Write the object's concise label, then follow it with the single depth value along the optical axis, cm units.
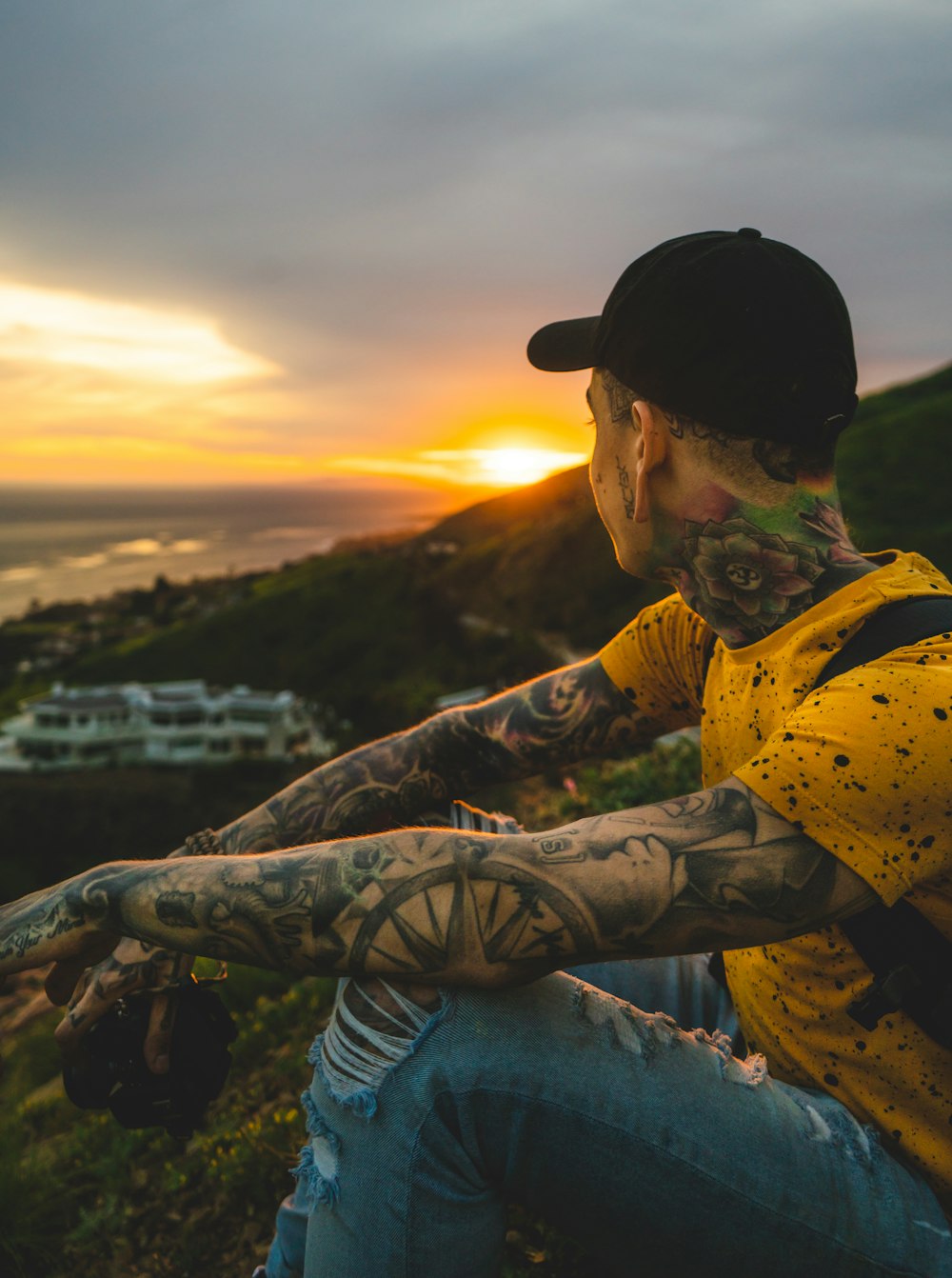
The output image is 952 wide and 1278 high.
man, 52
